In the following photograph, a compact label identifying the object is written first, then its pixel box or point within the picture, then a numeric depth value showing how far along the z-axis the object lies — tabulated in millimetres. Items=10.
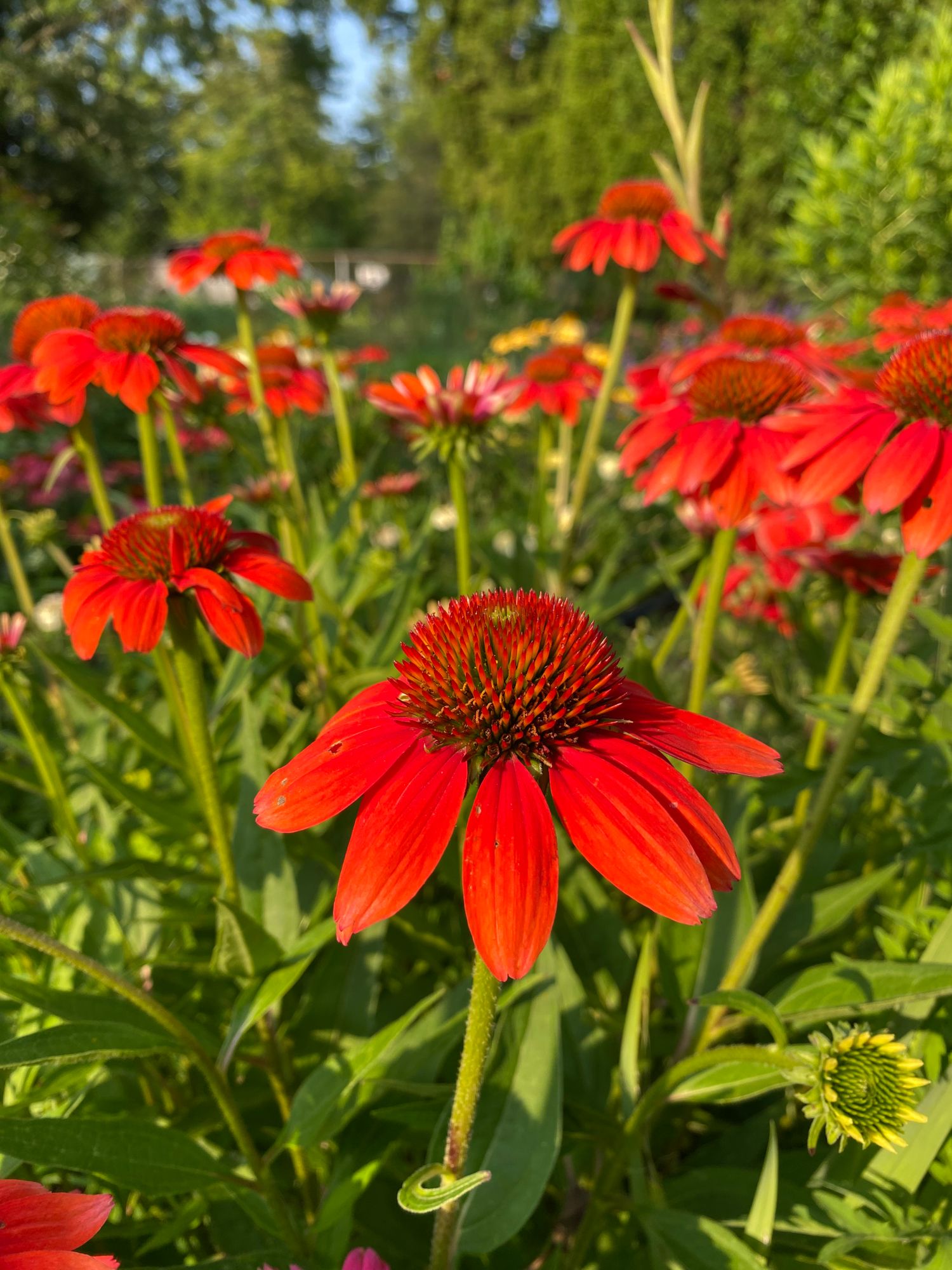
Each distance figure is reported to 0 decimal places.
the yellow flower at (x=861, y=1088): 153
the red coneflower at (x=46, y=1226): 111
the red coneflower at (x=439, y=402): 330
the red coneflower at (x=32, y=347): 296
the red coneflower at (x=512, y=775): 127
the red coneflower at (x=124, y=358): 270
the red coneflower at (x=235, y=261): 371
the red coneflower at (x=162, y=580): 195
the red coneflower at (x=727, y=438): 239
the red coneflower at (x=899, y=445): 186
